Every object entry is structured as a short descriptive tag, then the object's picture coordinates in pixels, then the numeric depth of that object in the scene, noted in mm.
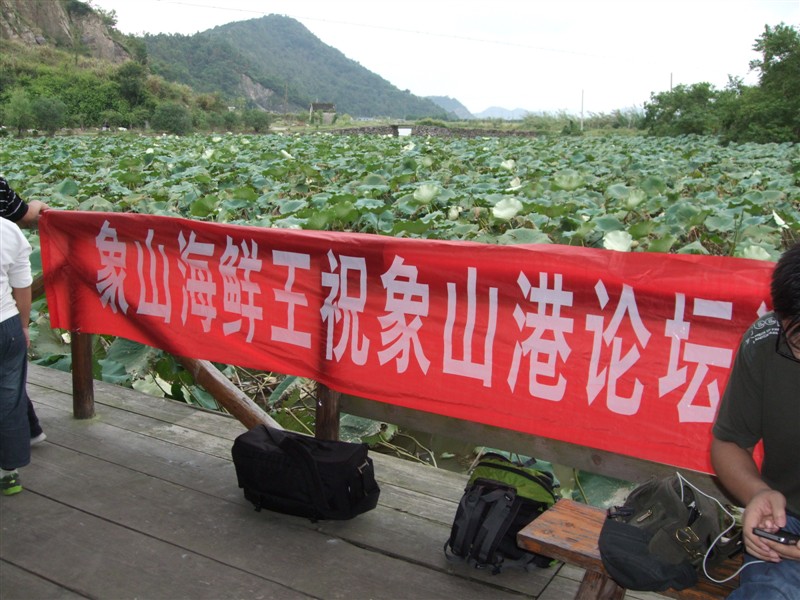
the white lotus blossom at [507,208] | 5852
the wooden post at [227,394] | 2662
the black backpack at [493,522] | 1897
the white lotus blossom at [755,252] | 4207
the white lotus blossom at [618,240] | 4871
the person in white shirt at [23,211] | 2541
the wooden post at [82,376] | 2898
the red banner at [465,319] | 1748
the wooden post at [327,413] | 2379
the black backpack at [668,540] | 1386
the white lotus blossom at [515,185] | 7289
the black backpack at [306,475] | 2146
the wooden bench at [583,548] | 1454
